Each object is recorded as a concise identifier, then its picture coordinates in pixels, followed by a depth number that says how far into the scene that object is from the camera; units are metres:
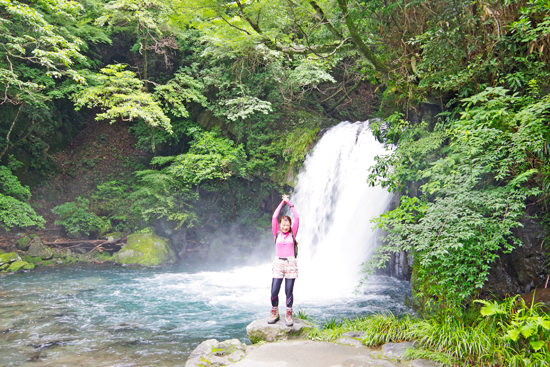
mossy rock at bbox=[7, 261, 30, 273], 10.37
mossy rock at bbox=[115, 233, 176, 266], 12.11
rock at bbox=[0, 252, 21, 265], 10.47
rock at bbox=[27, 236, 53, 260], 11.45
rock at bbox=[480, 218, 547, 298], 5.29
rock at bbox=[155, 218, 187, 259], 13.30
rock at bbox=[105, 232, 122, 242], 12.89
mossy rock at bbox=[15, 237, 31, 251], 11.48
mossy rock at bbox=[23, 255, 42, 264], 11.13
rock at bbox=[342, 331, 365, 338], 4.60
